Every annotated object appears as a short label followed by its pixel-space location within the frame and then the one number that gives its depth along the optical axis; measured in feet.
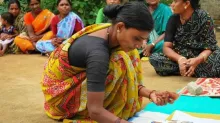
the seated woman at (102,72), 7.18
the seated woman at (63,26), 19.30
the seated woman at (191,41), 13.35
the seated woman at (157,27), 17.19
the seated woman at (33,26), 20.65
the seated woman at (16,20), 21.22
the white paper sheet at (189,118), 8.82
